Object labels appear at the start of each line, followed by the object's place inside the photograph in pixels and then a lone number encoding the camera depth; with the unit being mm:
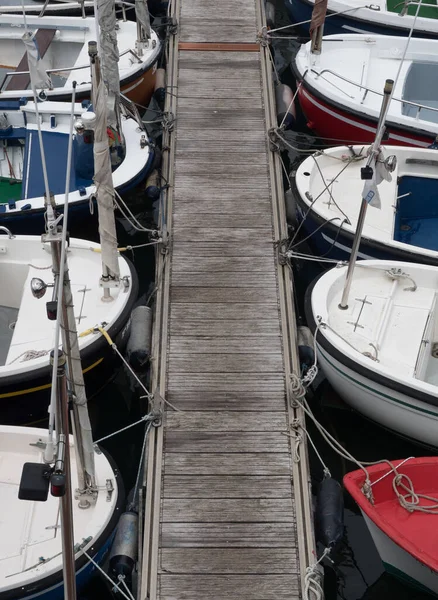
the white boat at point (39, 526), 9172
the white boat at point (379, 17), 19578
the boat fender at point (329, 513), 9938
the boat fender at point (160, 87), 17953
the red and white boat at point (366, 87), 16531
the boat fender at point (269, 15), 19781
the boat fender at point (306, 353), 12156
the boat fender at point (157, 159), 15630
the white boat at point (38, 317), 11461
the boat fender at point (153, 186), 15047
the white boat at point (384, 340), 11508
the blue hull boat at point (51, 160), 14359
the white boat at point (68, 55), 17281
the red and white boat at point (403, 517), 9867
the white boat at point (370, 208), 14000
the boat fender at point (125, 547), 9547
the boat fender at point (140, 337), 11758
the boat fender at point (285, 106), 16719
